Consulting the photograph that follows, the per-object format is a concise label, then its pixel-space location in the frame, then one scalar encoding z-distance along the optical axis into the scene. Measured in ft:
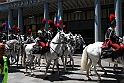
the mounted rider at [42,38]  31.90
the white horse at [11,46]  38.32
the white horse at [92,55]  27.63
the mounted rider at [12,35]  41.78
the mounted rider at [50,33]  32.28
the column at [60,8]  71.31
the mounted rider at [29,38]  40.46
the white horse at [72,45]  38.27
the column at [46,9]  75.25
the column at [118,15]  58.65
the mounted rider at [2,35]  42.04
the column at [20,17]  85.40
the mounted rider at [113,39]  25.39
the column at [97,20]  62.39
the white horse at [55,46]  30.63
